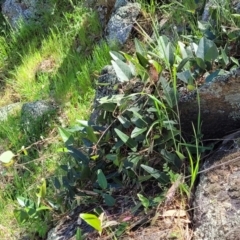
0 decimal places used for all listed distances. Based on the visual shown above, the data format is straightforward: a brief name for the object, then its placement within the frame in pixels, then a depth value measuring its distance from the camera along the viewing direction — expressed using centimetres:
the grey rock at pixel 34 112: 430
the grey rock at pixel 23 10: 568
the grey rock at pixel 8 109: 452
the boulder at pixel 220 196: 224
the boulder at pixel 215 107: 262
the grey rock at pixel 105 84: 317
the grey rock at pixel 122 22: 450
